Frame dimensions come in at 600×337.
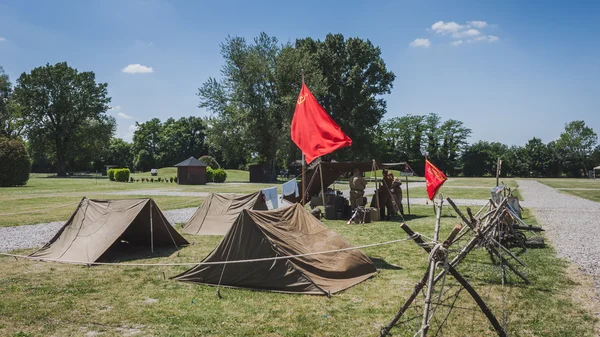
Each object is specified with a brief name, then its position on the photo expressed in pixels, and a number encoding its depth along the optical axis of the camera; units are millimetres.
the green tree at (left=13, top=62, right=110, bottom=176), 60281
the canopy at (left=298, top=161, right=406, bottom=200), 16930
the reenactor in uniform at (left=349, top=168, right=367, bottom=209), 16516
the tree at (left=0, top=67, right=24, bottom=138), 60125
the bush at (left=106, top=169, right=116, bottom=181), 46934
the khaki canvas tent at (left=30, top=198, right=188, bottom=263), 9570
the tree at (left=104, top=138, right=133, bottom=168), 85525
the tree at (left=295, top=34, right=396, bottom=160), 50594
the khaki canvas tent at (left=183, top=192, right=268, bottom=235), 13148
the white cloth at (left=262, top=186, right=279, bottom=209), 14601
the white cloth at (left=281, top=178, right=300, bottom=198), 16766
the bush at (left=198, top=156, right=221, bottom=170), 61881
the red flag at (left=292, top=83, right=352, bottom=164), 12430
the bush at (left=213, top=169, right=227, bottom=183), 47031
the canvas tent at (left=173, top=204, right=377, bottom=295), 7156
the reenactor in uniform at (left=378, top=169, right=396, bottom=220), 17141
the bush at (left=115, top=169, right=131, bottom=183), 45850
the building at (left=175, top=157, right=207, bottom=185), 42625
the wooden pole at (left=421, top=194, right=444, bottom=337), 4410
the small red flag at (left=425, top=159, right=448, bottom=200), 15219
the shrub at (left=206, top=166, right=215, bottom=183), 46906
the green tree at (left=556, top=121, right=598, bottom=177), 102562
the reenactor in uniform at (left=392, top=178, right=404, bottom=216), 17344
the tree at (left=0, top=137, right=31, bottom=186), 34938
